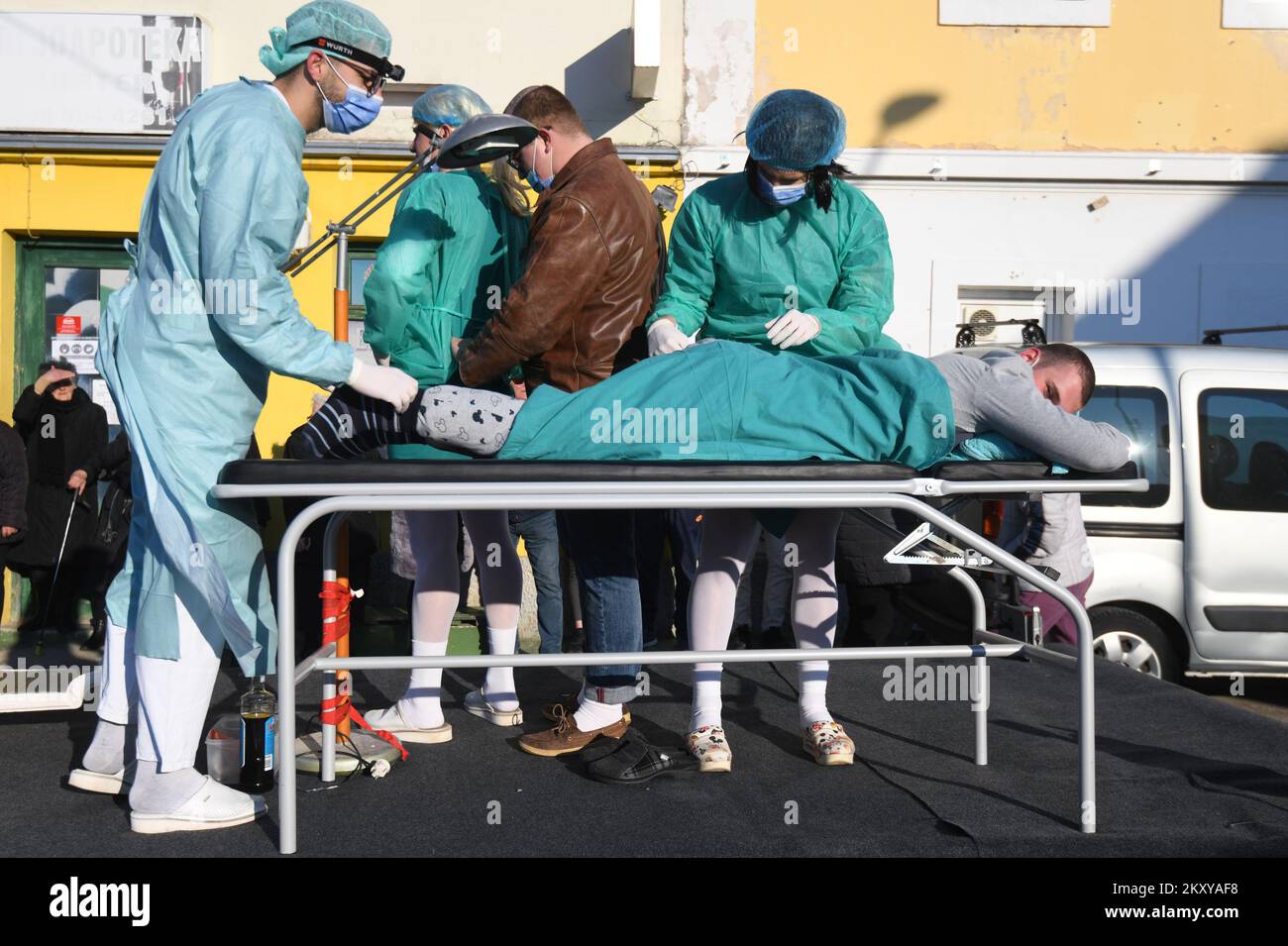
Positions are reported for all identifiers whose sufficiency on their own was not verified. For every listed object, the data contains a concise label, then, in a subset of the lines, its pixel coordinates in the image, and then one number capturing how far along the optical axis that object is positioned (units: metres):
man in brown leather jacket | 3.02
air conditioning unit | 8.71
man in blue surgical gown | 2.50
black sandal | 2.86
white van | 5.64
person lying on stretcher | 2.74
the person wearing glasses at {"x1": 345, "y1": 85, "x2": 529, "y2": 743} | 3.33
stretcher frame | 2.34
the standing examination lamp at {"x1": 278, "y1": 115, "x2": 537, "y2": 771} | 2.90
